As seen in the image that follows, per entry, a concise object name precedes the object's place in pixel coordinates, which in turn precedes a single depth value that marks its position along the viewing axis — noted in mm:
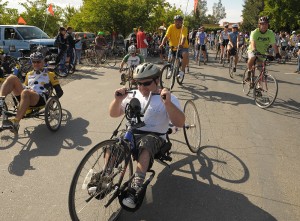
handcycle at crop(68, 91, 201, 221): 2189
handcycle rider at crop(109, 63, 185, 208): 2414
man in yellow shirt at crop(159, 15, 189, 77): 6966
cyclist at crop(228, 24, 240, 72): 9067
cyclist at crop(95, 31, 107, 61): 11837
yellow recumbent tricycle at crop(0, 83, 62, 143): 4072
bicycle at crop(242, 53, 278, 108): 5581
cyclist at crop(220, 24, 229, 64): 11676
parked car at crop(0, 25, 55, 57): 10331
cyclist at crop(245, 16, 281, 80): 5804
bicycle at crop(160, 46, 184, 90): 6817
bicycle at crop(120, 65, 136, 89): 6854
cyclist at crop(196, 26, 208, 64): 11614
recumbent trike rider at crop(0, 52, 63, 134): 4038
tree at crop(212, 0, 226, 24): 106496
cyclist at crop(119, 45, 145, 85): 6817
